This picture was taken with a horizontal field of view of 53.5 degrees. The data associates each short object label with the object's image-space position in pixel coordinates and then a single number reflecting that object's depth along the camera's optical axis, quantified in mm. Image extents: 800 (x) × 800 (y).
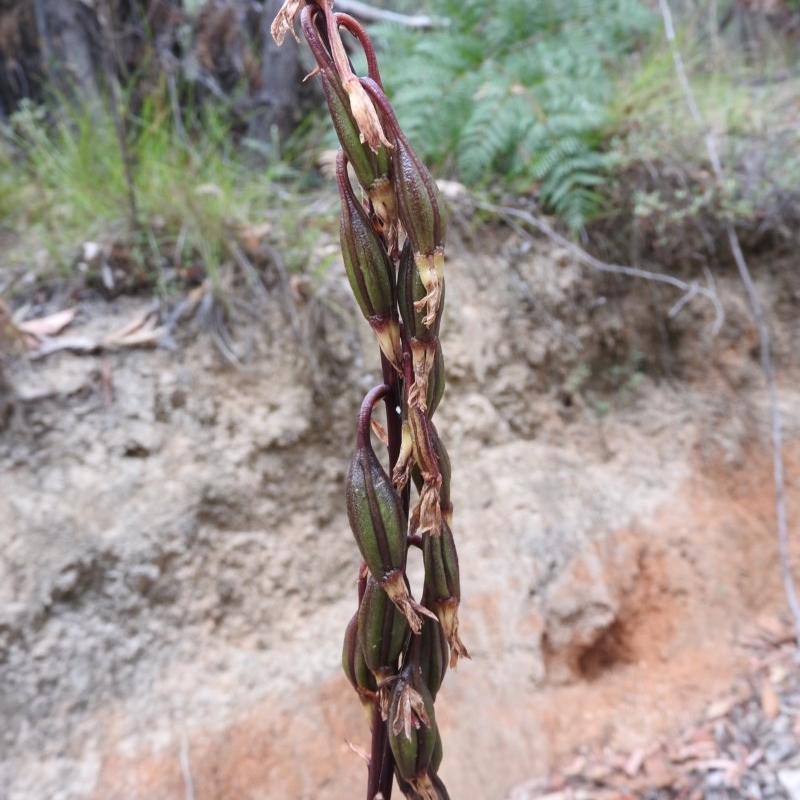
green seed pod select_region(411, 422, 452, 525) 125
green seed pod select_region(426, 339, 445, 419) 121
